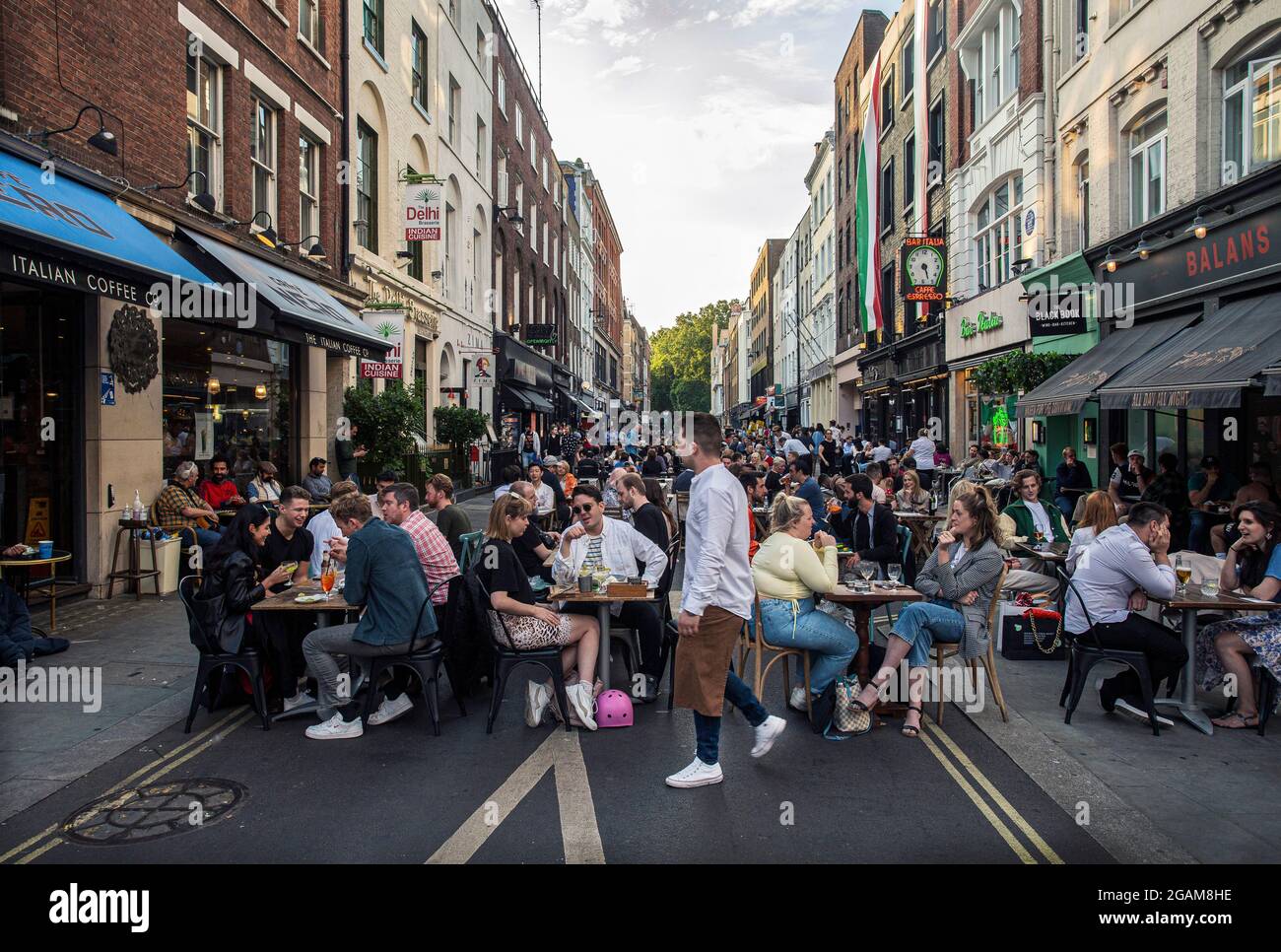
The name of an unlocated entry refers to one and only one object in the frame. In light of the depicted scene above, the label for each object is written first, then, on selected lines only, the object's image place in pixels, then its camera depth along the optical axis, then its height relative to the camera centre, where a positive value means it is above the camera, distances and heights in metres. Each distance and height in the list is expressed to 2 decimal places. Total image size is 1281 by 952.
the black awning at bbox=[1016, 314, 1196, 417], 13.39 +1.63
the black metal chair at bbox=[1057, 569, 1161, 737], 6.02 -1.32
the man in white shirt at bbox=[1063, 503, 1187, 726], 6.05 -0.86
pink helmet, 6.16 -1.67
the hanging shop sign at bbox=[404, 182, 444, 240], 19.70 +5.83
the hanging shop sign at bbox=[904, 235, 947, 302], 24.50 +5.67
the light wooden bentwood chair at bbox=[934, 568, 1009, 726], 6.27 -1.35
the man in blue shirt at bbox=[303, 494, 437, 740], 5.84 -0.94
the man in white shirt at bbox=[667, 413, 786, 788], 5.00 -0.70
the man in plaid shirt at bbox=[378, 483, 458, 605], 6.65 -0.55
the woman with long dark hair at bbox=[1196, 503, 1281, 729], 6.06 -1.09
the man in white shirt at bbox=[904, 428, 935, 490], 21.19 +0.34
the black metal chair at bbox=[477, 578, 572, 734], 6.08 -1.30
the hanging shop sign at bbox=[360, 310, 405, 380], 18.06 +2.81
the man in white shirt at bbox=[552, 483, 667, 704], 6.95 -0.67
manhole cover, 4.48 -1.80
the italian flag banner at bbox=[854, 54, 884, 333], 33.97 +9.91
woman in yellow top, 6.08 -0.86
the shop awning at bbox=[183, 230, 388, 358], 12.12 +2.55
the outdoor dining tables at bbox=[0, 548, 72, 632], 8.01 -0.79
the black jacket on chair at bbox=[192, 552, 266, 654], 6.06 -0.88
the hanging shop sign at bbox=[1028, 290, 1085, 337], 16.69 +2.95
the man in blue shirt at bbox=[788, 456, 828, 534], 10.79 -0.30
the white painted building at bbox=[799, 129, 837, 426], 47.47 +10.08
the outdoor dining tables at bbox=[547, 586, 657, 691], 6.14 -0.89
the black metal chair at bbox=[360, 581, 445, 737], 5.99 -1.32
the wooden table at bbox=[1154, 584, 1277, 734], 5.92 -1.08
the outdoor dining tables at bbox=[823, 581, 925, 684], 6.16 -0.89
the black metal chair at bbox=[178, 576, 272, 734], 6.07 -1.28
